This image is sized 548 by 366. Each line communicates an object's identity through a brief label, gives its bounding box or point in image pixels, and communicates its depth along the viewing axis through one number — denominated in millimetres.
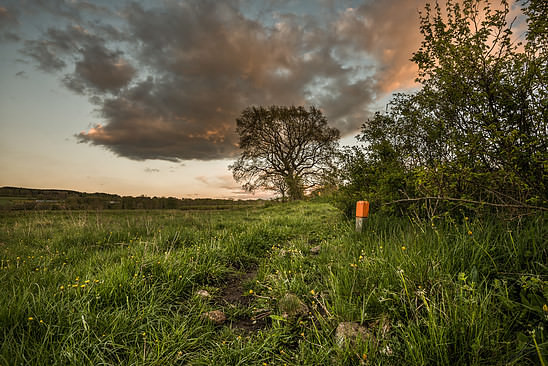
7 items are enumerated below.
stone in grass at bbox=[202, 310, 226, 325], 2686
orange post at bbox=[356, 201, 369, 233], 4980
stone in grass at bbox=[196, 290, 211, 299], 3152
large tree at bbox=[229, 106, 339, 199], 23938
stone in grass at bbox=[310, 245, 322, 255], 4680
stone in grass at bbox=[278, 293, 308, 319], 2607
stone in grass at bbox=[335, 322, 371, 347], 1925
